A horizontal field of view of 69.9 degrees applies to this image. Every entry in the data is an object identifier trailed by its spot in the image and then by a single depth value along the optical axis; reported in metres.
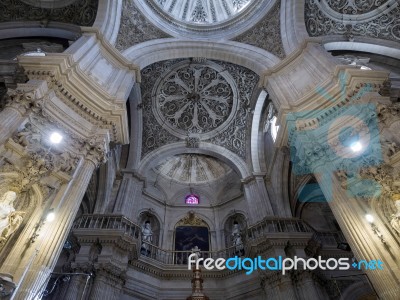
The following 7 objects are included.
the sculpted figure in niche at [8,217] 5.39
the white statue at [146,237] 13.89
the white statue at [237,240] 14.40
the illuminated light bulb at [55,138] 7.10
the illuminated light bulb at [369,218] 6.20
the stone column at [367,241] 5.42
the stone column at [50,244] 5.16
